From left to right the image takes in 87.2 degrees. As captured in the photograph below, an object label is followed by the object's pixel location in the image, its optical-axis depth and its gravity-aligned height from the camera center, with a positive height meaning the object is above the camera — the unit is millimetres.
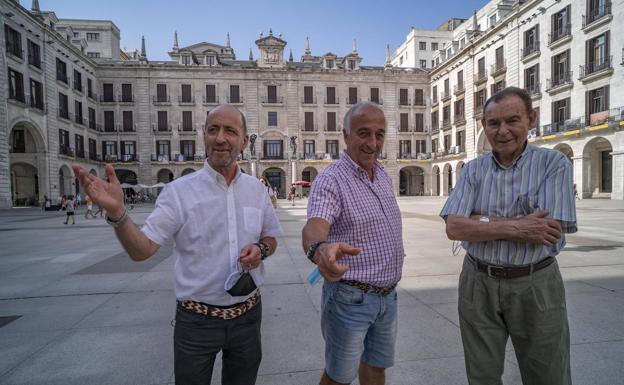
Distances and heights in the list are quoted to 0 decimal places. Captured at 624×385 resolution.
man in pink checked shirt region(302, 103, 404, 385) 1737 -410
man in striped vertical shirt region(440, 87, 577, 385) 1708 -396
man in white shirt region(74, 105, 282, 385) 1657 -380
